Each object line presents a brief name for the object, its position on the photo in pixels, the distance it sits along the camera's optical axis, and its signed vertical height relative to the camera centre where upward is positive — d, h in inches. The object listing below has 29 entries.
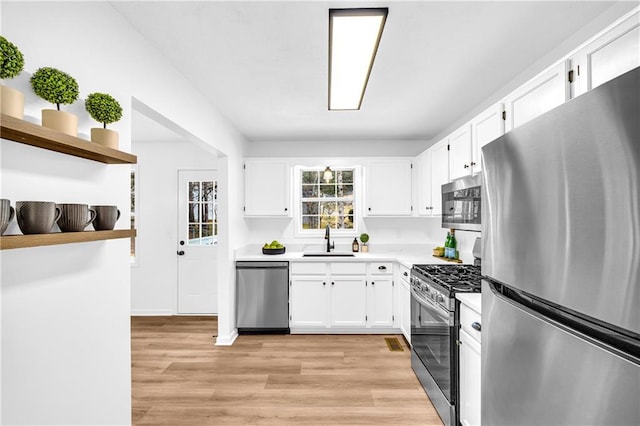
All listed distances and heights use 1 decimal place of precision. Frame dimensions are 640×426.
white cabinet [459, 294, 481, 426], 70.4 -34.5
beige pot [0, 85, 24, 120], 40.3 +14.2
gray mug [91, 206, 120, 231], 57.5 -0.8
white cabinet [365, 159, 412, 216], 171.6 +13.9
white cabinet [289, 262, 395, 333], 153.8 -39.0
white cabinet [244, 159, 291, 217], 172.6 +13.5
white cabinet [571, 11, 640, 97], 44.5 +23.7
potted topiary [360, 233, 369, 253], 176.4 -14.9
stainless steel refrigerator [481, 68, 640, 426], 25.4 -4.8
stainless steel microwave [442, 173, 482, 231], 94.0 +3.0
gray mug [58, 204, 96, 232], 50.3 -0.5
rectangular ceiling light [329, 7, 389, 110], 67.2 +39.7
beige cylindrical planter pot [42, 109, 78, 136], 48.3 +14.0
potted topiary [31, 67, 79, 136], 48.3 +18.2
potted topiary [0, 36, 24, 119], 40.3 +17.6
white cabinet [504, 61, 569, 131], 59.5 +24.2
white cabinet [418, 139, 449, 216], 129.3 +15.9
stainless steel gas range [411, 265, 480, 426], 81.7 -32.9
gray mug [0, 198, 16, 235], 39.1 +0.0
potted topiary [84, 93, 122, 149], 57.8 +17.9
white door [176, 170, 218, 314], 185.6 -28.1
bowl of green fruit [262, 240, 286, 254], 167.9 -17.9
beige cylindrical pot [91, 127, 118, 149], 58.1 +13.8
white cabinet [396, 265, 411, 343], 135.5 -38.3
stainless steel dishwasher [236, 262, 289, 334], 153.9 -39.1
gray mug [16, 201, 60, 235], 43.8 -0.4
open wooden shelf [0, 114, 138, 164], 40.4 +10.5
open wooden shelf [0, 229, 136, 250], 39.4 -3.5
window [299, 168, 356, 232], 186.9 +7.7
